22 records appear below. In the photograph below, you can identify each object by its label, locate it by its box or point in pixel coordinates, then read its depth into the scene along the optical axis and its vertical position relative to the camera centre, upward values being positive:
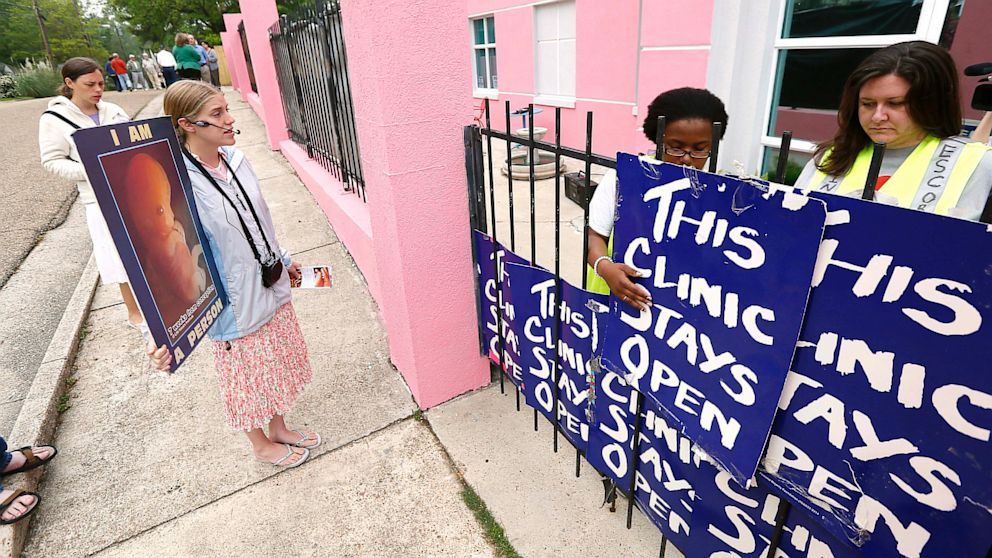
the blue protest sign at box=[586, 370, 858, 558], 1.42 -1.30
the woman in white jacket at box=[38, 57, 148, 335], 3.13 -0.20
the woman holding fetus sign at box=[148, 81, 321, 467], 1.97 -0.83
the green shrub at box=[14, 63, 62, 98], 24.81 +0.45
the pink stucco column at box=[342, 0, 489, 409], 2.17 -0.47
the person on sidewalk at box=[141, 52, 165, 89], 28.15 +0.62
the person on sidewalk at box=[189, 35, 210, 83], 14.40 +0.31
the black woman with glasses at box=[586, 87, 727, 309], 1.59 -0.23
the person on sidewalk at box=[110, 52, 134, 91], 25.64 +0.68
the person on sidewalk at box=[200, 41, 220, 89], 16.32 +0.42
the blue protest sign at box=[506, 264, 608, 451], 1.97 -1.10
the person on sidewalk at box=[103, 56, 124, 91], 26.72 +0.67
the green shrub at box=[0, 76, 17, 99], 29.02 +0.30
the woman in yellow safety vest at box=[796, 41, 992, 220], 1.48 -0.28
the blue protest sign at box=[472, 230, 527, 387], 2.44 -1.11
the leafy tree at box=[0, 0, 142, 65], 51.41 +5.71
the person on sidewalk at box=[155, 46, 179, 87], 15.22 +0.50
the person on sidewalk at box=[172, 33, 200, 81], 11.65 +0.51
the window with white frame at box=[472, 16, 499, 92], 9.73 +0.21
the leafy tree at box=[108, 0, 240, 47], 35.19 +4.40
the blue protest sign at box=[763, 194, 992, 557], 0.95 -0.66
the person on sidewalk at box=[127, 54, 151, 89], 29.80 +0.68
